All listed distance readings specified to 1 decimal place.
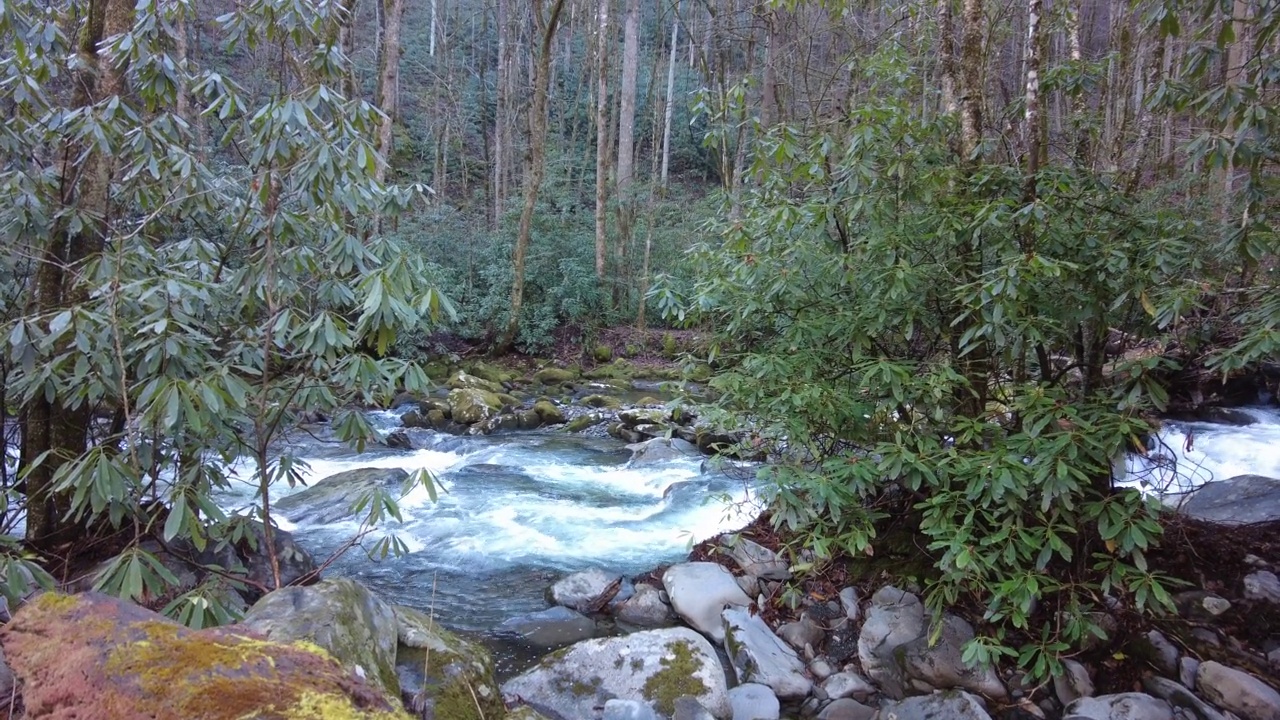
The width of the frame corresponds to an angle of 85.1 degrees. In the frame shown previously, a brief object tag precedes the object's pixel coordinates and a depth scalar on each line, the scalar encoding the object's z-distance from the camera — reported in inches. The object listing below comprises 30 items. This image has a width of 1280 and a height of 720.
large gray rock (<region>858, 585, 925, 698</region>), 164.6
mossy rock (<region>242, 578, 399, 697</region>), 95.3
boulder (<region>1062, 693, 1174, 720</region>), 138.5
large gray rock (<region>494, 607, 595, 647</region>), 196.1
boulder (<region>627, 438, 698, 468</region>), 366.9
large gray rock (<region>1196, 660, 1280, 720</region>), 134.6
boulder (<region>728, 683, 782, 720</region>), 155.7
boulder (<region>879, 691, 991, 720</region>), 146.2
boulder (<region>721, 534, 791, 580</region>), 204.1
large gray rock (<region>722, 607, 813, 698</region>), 165.9
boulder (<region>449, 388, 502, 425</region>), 449.7
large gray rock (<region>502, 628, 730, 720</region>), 155.9
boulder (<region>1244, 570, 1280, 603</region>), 153.6
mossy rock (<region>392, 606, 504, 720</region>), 111.3
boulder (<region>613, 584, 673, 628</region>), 202.1
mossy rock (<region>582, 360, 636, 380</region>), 590.9
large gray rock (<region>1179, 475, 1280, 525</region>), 178.5
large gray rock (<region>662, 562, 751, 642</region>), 193.2
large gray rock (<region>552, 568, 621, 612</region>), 213.6
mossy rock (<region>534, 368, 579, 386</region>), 565.0
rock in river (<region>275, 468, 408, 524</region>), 281.9
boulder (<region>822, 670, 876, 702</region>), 163.9
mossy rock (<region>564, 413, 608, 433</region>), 441.7
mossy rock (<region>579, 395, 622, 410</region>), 490.6
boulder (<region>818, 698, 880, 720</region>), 156.3
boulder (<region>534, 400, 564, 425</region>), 457.7
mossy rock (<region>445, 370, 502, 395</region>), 501.4
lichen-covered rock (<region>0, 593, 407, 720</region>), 55.2
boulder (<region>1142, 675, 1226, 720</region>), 137.9
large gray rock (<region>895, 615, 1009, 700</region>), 155.8
